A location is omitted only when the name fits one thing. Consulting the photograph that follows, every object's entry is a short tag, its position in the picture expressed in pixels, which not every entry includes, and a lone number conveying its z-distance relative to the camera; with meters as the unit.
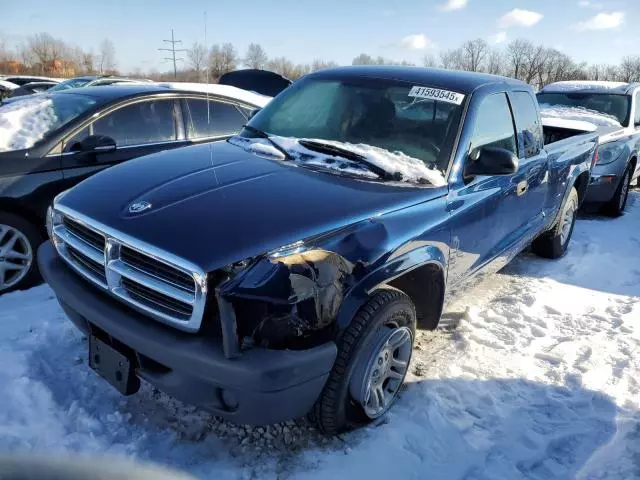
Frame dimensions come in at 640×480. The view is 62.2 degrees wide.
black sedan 4.08
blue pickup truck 2.13
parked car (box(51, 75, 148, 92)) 14.74
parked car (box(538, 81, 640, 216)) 7.24
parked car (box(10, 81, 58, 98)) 12.63
